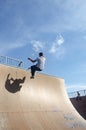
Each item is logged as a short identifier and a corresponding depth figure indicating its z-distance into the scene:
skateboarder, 5.17
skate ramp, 4.41
